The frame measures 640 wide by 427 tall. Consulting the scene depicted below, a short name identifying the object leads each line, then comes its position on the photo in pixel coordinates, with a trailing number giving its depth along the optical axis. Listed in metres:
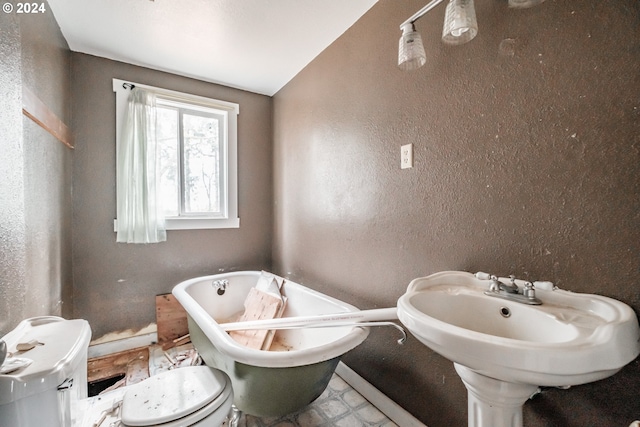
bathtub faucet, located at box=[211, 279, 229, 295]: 2.25
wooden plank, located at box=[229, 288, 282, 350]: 1.76
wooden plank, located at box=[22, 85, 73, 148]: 1.25
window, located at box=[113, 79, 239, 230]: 2.37
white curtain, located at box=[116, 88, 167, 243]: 2.12
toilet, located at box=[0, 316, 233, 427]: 0.75
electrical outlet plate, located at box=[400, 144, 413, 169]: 1.37
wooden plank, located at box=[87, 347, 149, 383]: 1.89
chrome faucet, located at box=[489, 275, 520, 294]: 0.89
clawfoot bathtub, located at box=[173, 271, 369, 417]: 1.10
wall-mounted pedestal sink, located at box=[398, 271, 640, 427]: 0.58
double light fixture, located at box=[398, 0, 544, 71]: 0.90
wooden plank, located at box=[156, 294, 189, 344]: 2.30
